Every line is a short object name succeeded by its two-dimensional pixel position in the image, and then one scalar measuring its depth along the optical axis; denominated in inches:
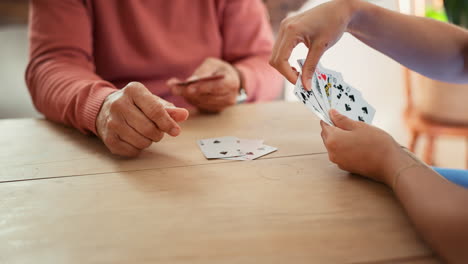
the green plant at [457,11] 80.6
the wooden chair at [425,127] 87.8
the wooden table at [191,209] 22.2
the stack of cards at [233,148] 35.3
